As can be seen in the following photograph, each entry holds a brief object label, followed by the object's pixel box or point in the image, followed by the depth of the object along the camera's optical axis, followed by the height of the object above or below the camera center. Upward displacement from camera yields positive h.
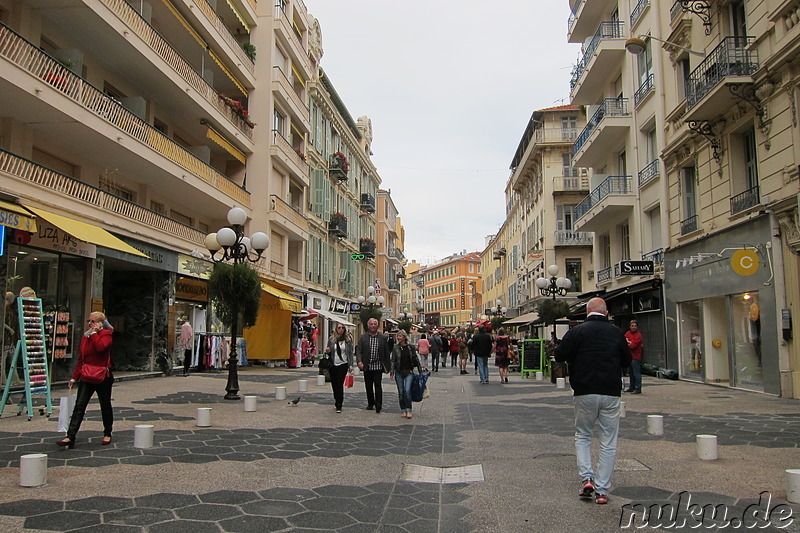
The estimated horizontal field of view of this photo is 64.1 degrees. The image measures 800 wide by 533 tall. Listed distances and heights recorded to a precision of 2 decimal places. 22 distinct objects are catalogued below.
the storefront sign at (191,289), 20.70 +1.81
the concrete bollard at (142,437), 7.45 -1.09
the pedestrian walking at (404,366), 11.23 -0.43
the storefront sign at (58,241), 13.59 +2.25
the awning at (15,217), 11.48 +2.32
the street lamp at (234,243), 12.91 +2.12
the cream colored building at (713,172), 13.78 +4.72
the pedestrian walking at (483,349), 19.06 -0.22
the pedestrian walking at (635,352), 14.41 -0.25
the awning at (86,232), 12.79 +2.41
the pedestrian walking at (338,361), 11.56 -0.34
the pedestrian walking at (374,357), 11.68 -0.27
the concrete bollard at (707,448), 7.00 -1.17
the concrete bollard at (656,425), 8.86 -1.17
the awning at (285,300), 23.14 +1.56
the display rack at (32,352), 9.29 -0.12
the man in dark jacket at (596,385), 5.34 -0.38
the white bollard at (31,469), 5.51 -1.08
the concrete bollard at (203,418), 9.23 -1.08
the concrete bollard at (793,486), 5.17 -1.18
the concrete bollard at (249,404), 11.16 -1.07
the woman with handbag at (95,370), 7.48 -0.31
